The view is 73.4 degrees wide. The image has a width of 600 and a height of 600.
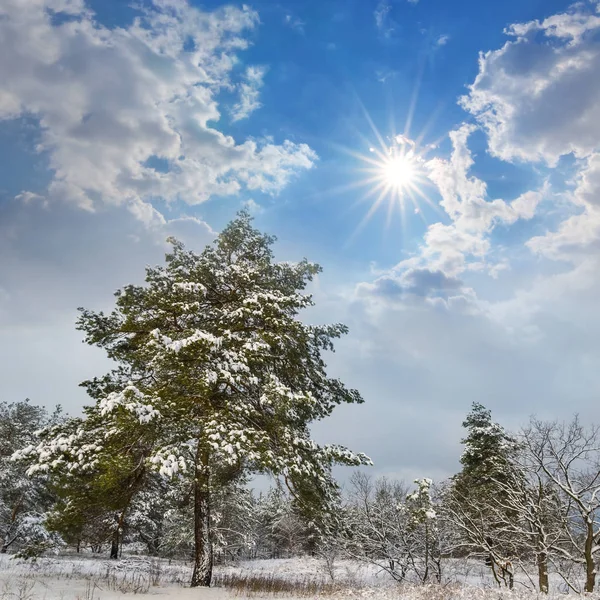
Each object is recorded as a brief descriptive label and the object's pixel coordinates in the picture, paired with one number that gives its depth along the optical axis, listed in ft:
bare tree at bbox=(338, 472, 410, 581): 44.60
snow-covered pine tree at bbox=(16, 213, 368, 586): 31.83
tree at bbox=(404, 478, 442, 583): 40.88
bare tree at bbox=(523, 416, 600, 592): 32.96
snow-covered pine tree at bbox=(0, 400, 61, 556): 81.35
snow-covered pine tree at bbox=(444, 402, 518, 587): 78.59
